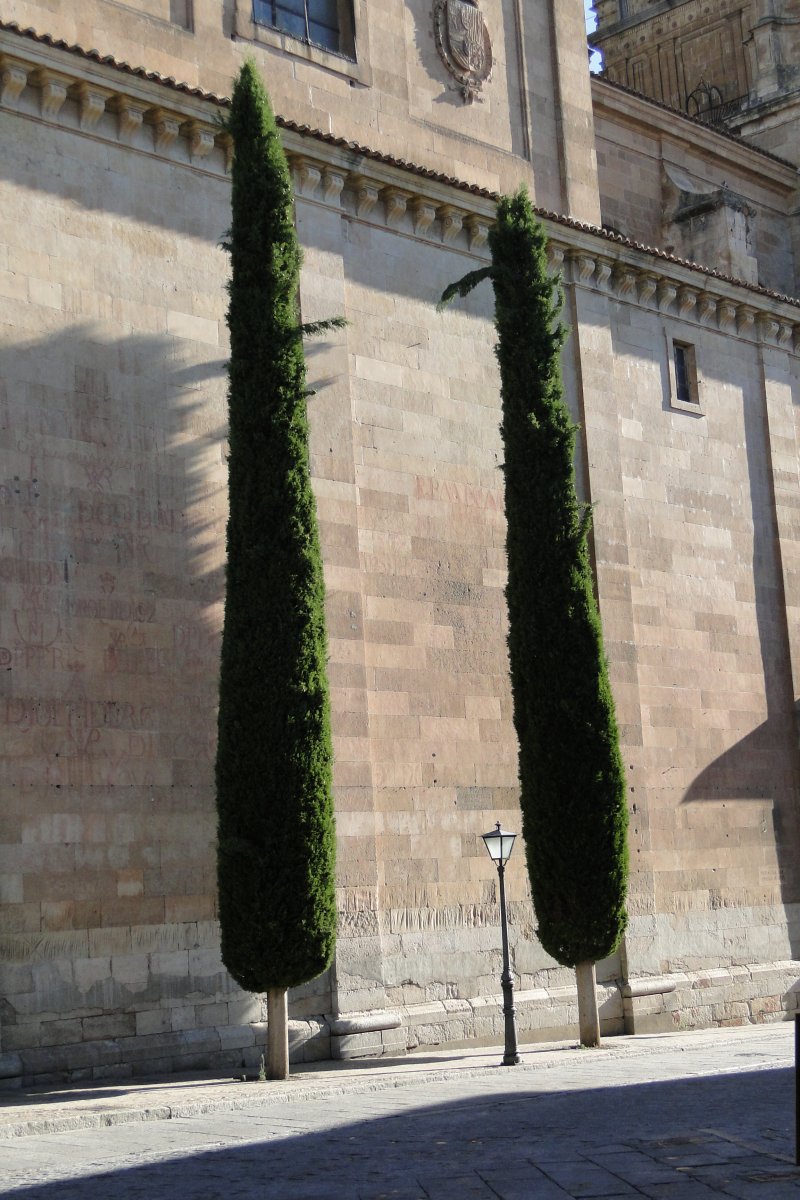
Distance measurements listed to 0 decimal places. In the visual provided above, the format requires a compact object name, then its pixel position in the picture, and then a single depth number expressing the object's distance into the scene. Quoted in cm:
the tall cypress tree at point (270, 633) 1502
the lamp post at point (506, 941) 1616
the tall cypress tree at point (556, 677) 1755
